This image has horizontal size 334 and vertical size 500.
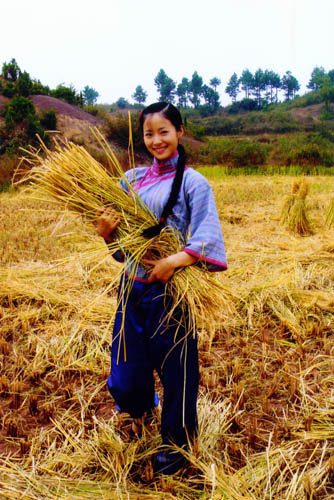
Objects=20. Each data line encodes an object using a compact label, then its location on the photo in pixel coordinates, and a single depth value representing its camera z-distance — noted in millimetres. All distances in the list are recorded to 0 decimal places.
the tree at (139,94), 79794
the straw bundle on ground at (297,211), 5238
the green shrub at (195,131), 24141
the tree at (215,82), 74488
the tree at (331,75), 62438
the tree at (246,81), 70500
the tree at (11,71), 19891
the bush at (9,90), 17969
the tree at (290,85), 69438
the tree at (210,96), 61512
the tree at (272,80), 67312
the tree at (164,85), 63625
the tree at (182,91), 68438
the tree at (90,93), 77050
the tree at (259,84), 67812
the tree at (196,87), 66438
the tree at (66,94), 20609
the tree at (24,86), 18359
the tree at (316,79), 66050
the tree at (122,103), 70438
